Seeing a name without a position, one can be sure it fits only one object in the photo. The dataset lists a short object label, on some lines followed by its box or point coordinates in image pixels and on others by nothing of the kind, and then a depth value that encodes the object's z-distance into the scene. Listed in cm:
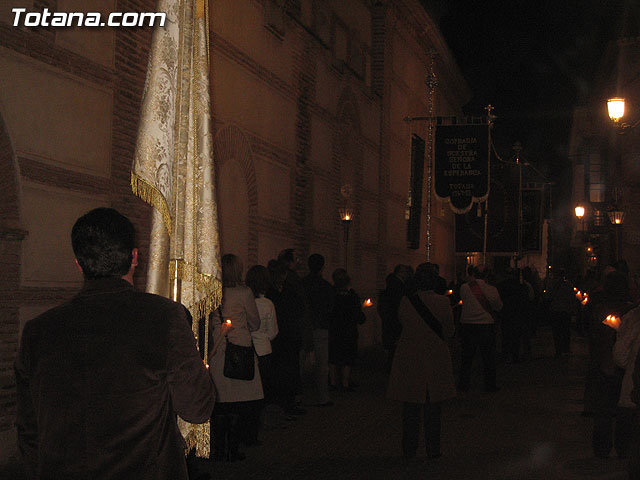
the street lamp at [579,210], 4176
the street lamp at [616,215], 2527
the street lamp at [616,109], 1697
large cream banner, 583
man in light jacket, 1444
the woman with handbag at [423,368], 891
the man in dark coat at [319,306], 1276
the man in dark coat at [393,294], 1486
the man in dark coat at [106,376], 339
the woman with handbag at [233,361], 862
